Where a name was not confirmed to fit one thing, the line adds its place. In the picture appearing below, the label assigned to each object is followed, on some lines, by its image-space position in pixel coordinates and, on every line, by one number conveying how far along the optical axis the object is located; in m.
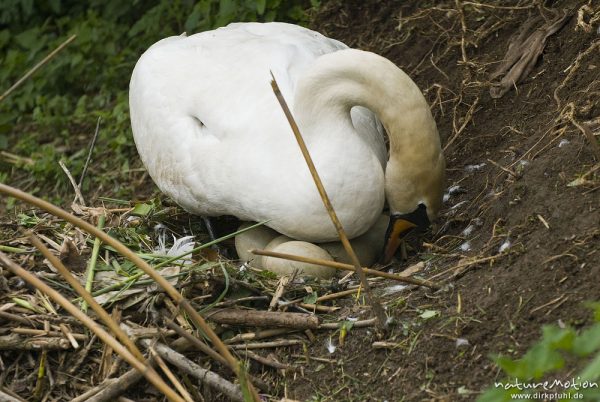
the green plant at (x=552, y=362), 6.48
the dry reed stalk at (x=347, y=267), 9.55
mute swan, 11.14
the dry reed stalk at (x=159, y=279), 8.55
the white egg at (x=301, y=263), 11.34
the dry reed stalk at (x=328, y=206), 9.30
